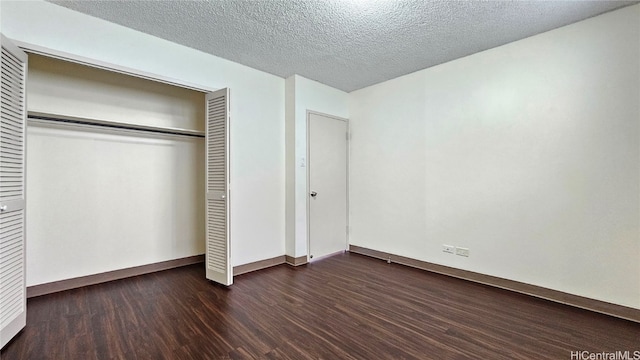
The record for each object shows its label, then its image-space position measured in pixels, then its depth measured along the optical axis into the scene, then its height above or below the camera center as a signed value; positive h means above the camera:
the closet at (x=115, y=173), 2.88 +0.07
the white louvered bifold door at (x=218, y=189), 3.05 -0.12
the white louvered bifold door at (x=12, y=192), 1.95 -0.10
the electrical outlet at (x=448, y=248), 3.40 -0.85
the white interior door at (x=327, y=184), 4.09 -0.08
